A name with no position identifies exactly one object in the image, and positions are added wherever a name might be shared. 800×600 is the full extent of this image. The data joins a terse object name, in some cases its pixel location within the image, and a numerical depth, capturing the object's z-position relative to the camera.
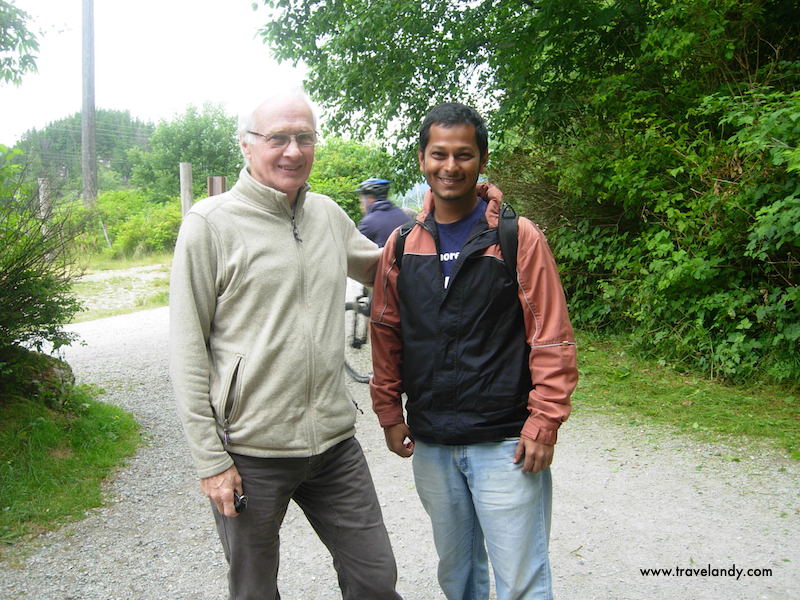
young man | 2.27
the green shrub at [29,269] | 5.05
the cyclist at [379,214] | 7.18
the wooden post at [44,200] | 5.33
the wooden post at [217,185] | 7.38
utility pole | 19.66
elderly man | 2.25
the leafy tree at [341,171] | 20.98
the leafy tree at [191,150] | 36.69
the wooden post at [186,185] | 11.48
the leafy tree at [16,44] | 6.69
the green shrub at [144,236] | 22.30
